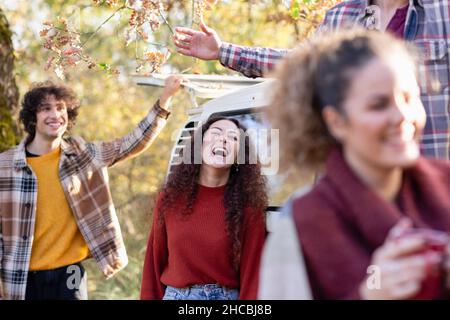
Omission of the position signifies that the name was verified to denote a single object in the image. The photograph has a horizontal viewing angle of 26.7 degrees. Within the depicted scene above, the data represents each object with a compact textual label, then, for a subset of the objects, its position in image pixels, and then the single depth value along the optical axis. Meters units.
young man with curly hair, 5.54
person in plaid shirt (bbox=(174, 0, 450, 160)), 3.16
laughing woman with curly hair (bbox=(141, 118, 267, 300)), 4.44
